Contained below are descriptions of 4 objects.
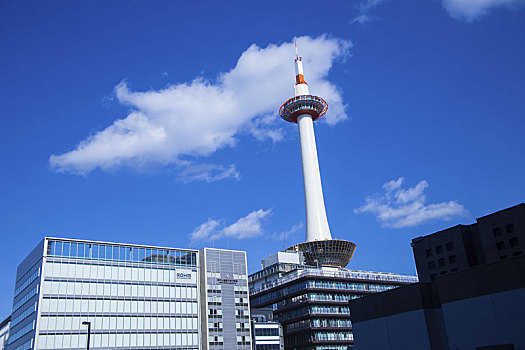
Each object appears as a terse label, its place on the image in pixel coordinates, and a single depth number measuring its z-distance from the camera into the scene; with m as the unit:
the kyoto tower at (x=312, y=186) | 131.12
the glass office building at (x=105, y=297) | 82.44
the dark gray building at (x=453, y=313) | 42.53
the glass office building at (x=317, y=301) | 107.69
